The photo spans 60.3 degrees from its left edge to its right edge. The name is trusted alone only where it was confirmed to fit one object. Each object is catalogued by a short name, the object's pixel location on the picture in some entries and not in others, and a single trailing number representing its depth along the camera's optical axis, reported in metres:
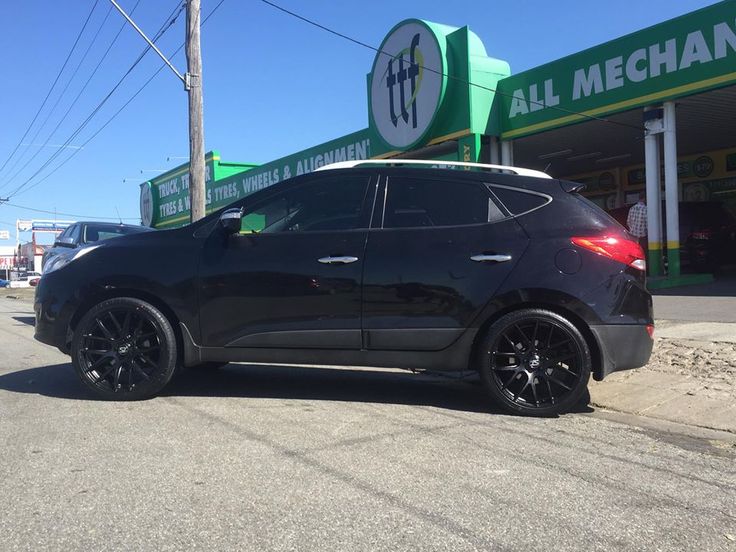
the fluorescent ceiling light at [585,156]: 19.46
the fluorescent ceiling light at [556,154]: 18.83
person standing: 13.55
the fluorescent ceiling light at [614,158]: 20.12
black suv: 4.79
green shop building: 11.95
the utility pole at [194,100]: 11.69
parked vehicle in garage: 14.29
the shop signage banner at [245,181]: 19.69
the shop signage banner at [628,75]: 11.29
